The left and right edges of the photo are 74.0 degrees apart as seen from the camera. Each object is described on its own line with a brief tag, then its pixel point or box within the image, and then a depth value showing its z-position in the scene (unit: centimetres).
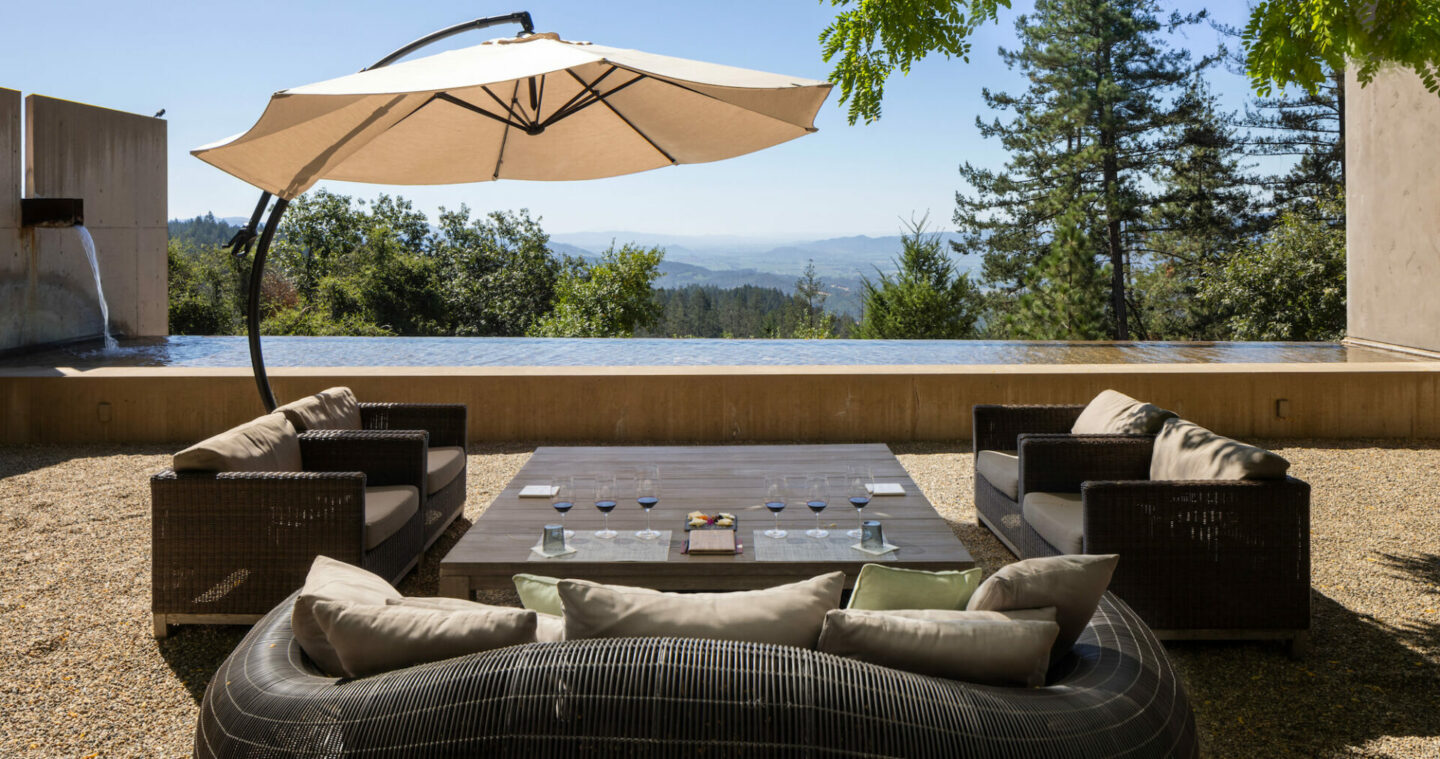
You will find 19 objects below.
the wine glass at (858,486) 342
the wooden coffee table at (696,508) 294
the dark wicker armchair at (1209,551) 312
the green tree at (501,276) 2906
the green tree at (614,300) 2283
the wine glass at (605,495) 327
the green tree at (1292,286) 1448
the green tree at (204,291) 2542
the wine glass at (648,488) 334
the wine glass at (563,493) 334
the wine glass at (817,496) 328
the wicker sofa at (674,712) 147
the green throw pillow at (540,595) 199
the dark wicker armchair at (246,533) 324
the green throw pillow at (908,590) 195
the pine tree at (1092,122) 2245
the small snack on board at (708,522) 332
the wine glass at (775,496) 324
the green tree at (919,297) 2081
